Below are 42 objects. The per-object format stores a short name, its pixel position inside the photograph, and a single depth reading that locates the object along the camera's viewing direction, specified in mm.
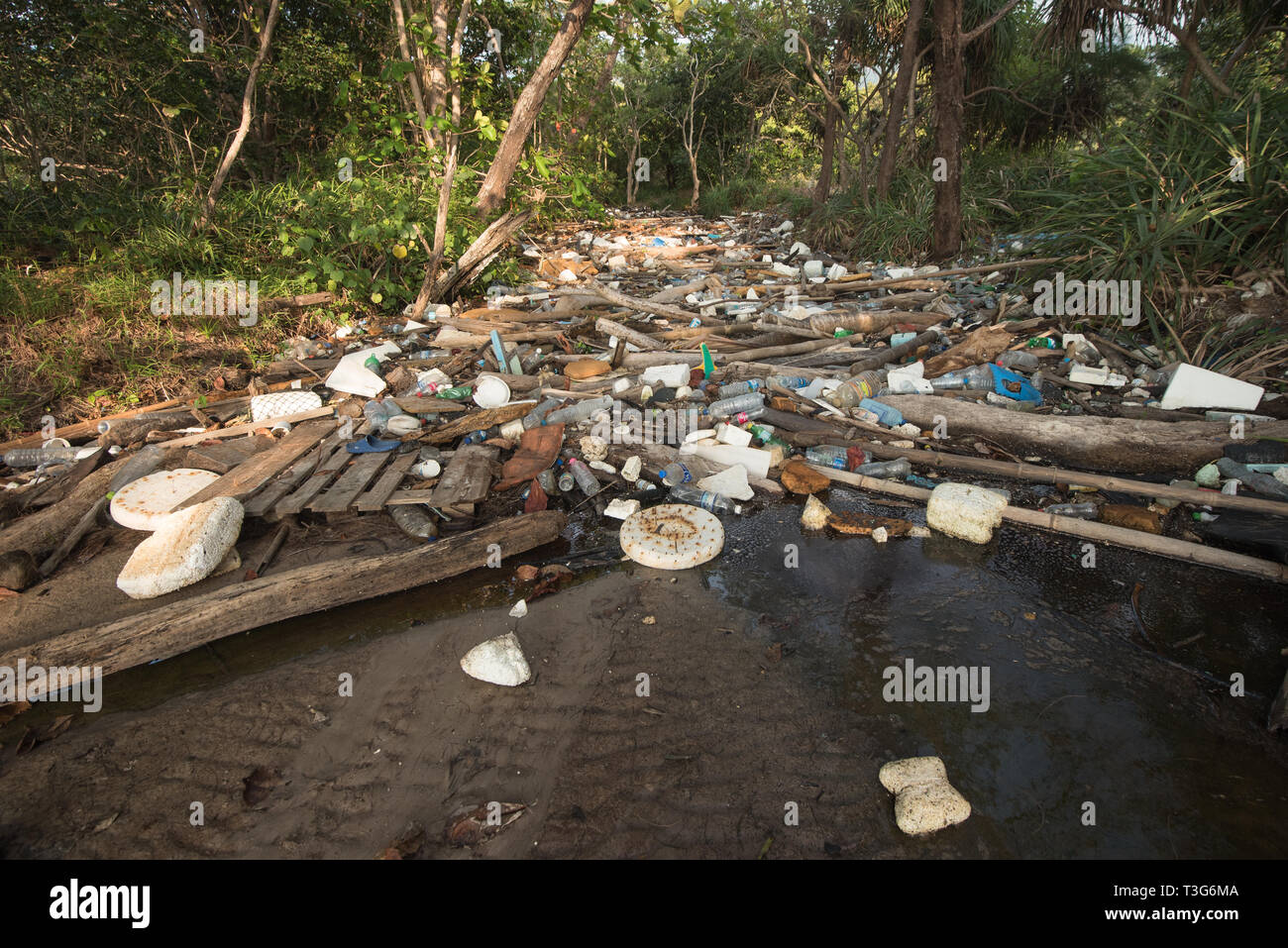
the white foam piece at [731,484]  3471
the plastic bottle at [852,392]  4203
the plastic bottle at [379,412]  4090
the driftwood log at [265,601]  2316
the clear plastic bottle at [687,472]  3596
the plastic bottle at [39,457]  3705
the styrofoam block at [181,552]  2717
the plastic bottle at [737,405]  4188
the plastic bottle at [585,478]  3521
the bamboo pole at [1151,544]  2594
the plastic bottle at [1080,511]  3109
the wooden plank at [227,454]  3717
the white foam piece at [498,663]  2264
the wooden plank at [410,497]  3340
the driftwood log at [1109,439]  3393
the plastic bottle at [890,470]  3564
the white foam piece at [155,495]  3184
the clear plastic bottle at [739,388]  4441
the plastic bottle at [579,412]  4203
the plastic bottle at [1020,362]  4574
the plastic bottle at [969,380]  4359
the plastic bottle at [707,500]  3385
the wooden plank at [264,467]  3344
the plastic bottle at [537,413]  4105
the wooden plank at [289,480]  3271
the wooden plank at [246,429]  3951
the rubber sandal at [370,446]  3850
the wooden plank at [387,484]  3312
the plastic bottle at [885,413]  4109
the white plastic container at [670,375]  4539
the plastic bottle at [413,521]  3115
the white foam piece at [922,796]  1677
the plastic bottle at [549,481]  3553
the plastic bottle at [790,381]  4453
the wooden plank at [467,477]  3322
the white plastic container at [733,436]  3777
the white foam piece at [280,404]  4312
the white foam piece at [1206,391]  3672
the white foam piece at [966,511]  3006
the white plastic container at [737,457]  3637
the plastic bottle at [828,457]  3668
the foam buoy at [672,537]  2928
